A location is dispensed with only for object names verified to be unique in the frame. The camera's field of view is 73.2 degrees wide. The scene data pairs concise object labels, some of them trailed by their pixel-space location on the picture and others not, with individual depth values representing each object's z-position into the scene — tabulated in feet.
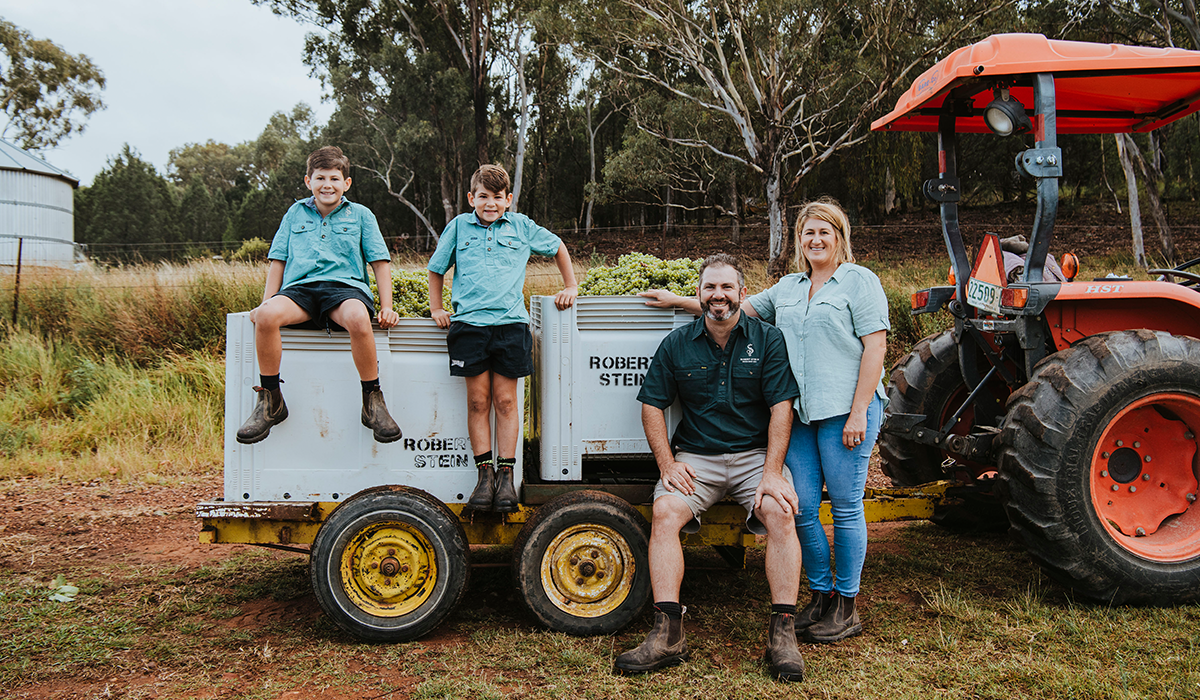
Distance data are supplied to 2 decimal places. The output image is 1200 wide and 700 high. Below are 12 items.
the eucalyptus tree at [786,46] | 61.57
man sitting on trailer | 11.76
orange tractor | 12.47
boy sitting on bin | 12.27
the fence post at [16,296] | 34.30
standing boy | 12.64
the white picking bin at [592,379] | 13.21
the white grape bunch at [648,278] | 16.94
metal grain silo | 80.94
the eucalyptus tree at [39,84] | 124.57
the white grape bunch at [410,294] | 22.89
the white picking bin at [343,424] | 12.72
